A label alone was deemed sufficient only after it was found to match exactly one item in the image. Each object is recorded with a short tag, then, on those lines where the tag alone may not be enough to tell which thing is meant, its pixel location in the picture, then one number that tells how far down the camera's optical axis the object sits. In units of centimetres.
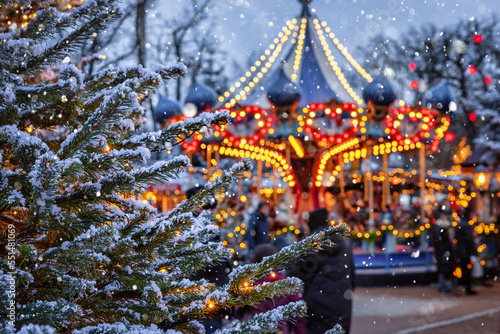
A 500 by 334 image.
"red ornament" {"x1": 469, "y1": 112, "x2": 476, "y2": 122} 1730
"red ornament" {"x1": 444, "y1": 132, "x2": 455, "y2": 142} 1345
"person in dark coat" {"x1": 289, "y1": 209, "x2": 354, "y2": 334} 470
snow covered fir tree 147
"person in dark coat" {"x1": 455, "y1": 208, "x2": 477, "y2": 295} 1152
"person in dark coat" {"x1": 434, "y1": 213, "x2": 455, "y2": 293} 1138
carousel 1239
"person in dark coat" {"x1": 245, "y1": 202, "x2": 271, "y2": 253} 979
